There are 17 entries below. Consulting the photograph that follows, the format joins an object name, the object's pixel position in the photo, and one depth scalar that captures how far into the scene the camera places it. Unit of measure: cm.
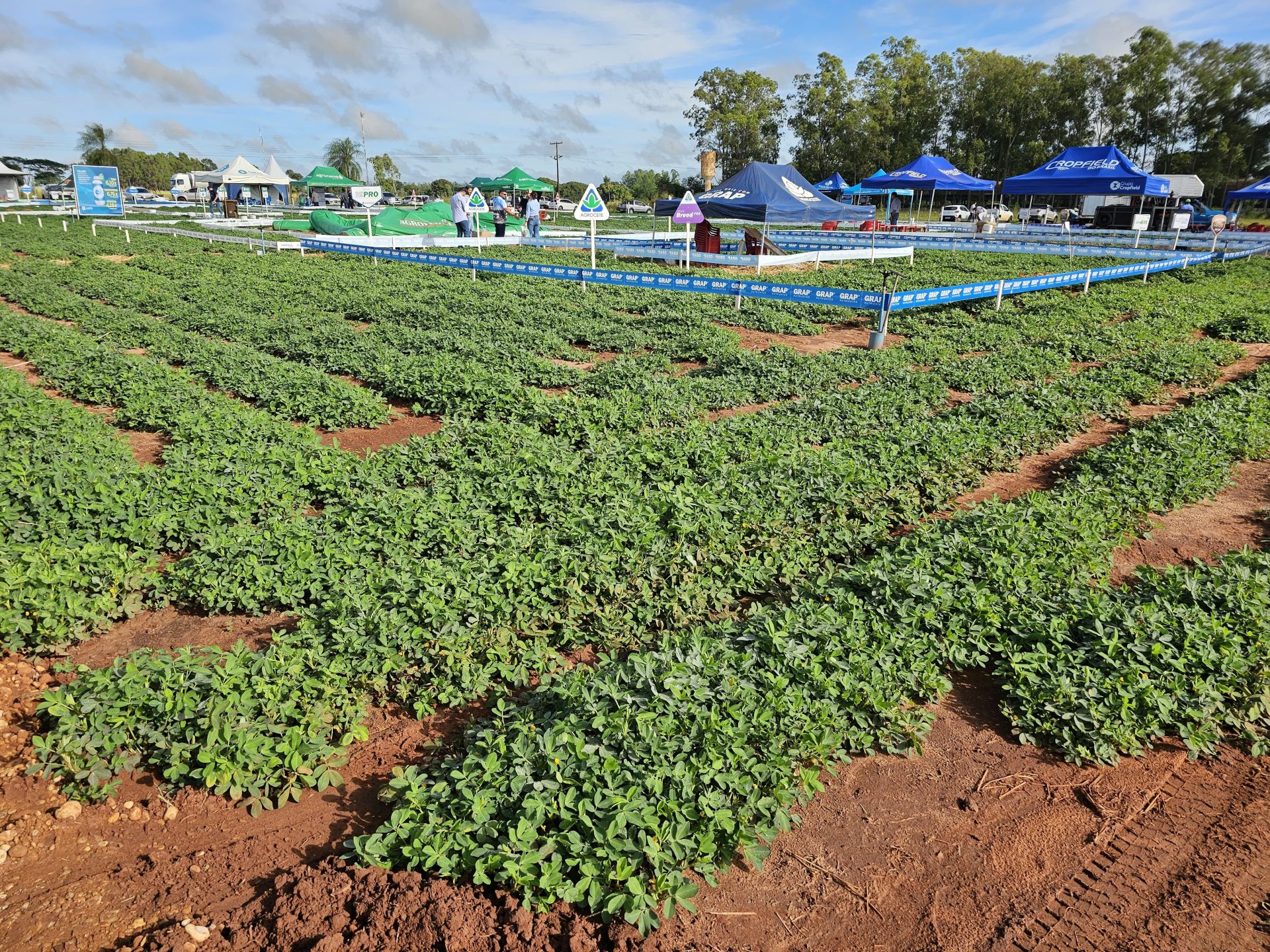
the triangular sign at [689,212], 2253
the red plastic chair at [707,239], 2766
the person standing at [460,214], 3191
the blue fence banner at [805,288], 1569
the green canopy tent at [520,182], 4322
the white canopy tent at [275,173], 4575
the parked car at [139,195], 7516
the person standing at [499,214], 3353
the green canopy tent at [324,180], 4594
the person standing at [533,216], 3353
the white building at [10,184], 6819
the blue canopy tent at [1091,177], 2744
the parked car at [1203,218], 4478
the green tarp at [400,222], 3528
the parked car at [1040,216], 5122
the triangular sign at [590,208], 2159
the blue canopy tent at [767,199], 2238
